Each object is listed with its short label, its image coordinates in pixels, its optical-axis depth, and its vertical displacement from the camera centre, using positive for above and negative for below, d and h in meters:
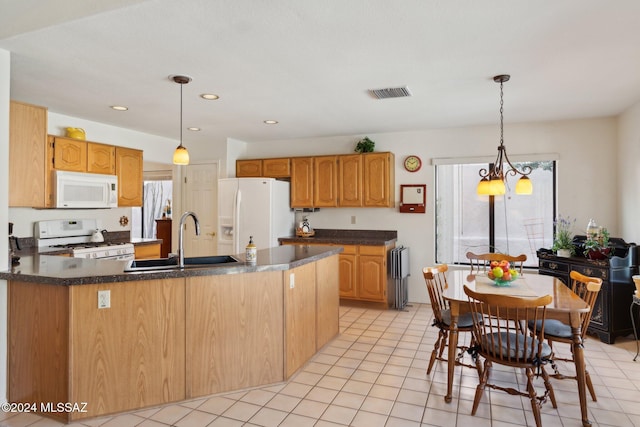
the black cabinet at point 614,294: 3.73 -0.75
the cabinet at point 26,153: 3.18 +0.52
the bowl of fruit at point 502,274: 2.88 -0.43
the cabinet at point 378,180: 5.22 +0.50
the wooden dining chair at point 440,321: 2.91 -0.80
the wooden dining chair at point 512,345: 2.22 -0.81
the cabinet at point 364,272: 5.03 -0.75
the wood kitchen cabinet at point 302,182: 5.64 +0.49
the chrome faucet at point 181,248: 2.68 -0.23
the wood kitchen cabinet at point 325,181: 5.49 +0.50
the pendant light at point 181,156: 3.46 +0.53
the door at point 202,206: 5.84 +0.15
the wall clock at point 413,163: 5.32 +0.73
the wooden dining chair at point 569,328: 2.49 -0.77
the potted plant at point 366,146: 5.36 +0.97
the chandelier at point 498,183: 3.04 +0.27
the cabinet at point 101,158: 4.48 +0.68
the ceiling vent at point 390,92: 3.45 +1.14
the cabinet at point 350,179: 5.36 +0.51
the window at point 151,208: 8.04 +0.15
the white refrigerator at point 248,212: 5.29 +0.05
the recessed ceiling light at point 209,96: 3.62 +1.13
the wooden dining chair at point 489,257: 3.91 -0.41
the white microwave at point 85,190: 4.12 +0.29
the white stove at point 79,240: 4.21 -0.29
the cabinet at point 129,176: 4.84 +0.51
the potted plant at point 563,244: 4.15 -0.30
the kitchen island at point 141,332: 2.36 -0.77
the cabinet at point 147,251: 4.91 -0.46
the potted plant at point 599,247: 3.84 -0.30
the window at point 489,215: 4.93 +0.02
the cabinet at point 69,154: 4.15 +0.67
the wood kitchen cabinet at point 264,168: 5.77 +0.73
